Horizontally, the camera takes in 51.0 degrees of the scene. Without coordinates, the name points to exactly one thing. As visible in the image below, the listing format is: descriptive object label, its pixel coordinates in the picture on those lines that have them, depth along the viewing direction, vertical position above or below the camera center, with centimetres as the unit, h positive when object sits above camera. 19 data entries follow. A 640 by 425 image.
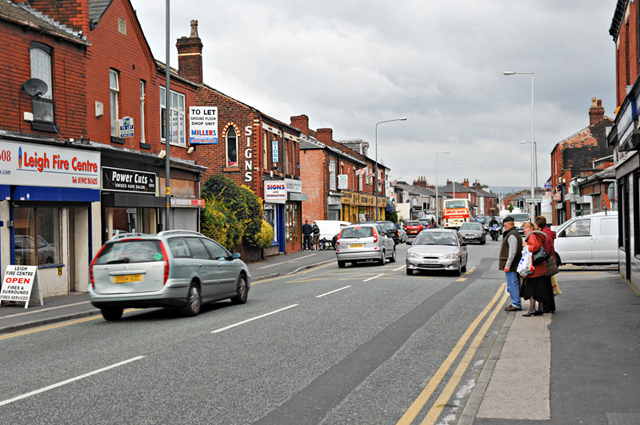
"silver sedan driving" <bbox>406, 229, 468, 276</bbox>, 2125 -106
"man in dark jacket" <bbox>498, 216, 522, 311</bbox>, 1227 -74
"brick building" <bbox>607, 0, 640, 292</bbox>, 1261 +155
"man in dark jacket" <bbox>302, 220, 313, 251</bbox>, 4059 -86
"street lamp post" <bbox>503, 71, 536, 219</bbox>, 3992 +270
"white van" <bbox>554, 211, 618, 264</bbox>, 2238 -79
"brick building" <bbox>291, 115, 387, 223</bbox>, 5188 +358
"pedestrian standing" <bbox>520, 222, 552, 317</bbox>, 1168 -114
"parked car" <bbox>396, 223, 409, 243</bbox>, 4956 -115
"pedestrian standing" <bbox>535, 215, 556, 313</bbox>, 1190 -62
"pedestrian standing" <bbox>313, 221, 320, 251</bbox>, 4091 -94
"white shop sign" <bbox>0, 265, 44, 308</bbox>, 1464 -127
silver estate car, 1232 -97
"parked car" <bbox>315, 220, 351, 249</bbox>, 4391 -56
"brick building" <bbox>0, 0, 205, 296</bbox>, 1603 +248
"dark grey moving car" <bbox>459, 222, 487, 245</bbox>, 4384 -94
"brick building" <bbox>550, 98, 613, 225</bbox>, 5275 +532
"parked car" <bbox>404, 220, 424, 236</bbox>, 5756 -69
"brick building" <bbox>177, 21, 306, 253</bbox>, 3356 +412
